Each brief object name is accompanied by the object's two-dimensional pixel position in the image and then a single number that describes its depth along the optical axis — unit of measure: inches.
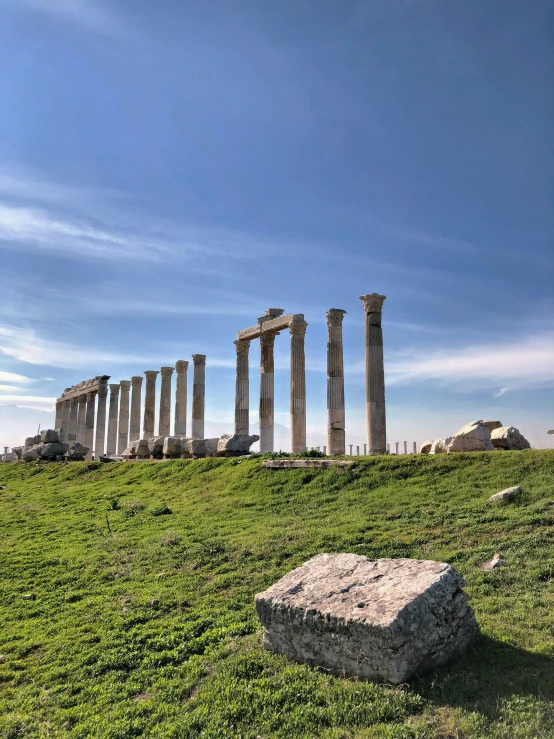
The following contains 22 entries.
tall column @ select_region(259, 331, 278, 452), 1405.0
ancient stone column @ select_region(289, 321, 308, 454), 1310.3
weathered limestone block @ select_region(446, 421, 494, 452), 790.5
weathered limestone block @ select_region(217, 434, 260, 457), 1132.5
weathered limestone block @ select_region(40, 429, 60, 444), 1587.1
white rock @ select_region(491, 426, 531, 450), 789.9
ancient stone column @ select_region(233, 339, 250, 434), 1540.4
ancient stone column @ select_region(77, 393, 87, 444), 2506.3
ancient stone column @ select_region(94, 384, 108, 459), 2306.8
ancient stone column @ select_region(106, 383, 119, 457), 2273.6
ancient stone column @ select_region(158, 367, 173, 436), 1991.9
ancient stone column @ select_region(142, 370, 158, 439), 2038.9
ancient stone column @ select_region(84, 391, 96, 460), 2417.4
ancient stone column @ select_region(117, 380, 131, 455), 2206.0
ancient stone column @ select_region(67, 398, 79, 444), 2632.9
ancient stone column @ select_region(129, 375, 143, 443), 2140.7
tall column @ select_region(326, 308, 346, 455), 1200.2
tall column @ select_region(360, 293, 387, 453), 1107.3
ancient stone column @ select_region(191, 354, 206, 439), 1787.6
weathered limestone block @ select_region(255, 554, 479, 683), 245.4
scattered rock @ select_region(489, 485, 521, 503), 523.4
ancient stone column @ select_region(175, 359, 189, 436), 1857.8
